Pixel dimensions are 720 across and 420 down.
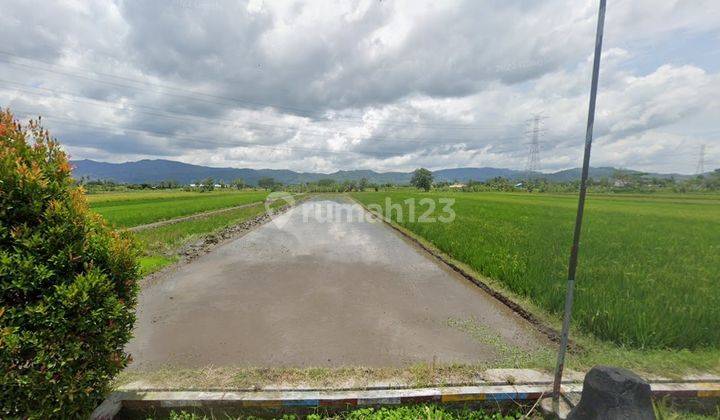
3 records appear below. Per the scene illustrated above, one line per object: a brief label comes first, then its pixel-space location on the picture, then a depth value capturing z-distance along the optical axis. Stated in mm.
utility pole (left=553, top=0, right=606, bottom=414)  2086
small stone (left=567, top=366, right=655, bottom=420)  1941
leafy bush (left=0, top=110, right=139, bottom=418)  1928
